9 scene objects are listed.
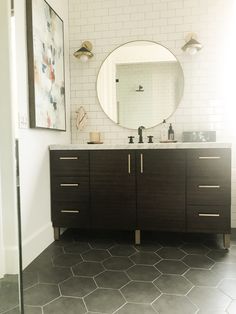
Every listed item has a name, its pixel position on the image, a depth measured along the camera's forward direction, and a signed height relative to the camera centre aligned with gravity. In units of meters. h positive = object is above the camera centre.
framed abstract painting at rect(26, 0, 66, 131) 2.27 +0.65
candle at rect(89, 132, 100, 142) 3.01 +0.03
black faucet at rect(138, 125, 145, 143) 2.95 +0.05
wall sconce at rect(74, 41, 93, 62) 3.03 +0.93
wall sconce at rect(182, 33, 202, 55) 2.85 +0.93
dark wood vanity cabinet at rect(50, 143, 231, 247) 2.43 -0.42
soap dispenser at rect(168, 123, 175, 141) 2.99 +0.05
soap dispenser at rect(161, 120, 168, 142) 3.04 +0.08
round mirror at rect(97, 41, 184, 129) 3.05 +0.60
